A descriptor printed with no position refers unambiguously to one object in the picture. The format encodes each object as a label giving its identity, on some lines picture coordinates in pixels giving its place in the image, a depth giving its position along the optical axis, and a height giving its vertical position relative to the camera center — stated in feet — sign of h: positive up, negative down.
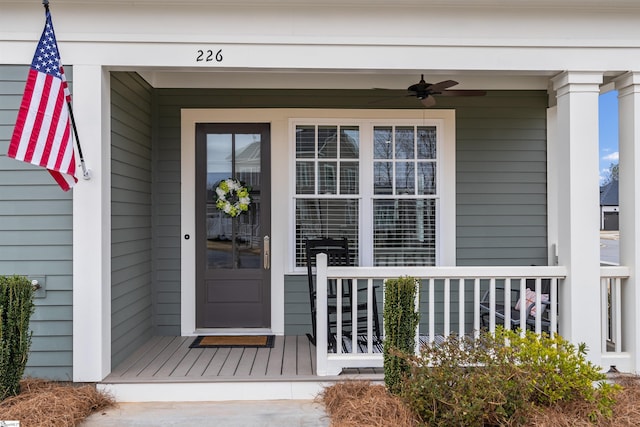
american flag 9.03 +1.97
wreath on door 14.96 +0.62
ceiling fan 12.78 +3.51
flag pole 9.63 +1.74
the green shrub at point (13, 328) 9.38 -2.25
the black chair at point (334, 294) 13.85 -2.43
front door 15.21 -0.50
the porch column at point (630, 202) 11.36 +0.35
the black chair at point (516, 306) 14.12 -2.91
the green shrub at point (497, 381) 8.52 -3.15
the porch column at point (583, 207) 11.21 +0.23
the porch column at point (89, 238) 10.71 -0.48
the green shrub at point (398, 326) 9.61 -2.28
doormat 13.85 -3.81
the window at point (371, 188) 15.26 +0.95
